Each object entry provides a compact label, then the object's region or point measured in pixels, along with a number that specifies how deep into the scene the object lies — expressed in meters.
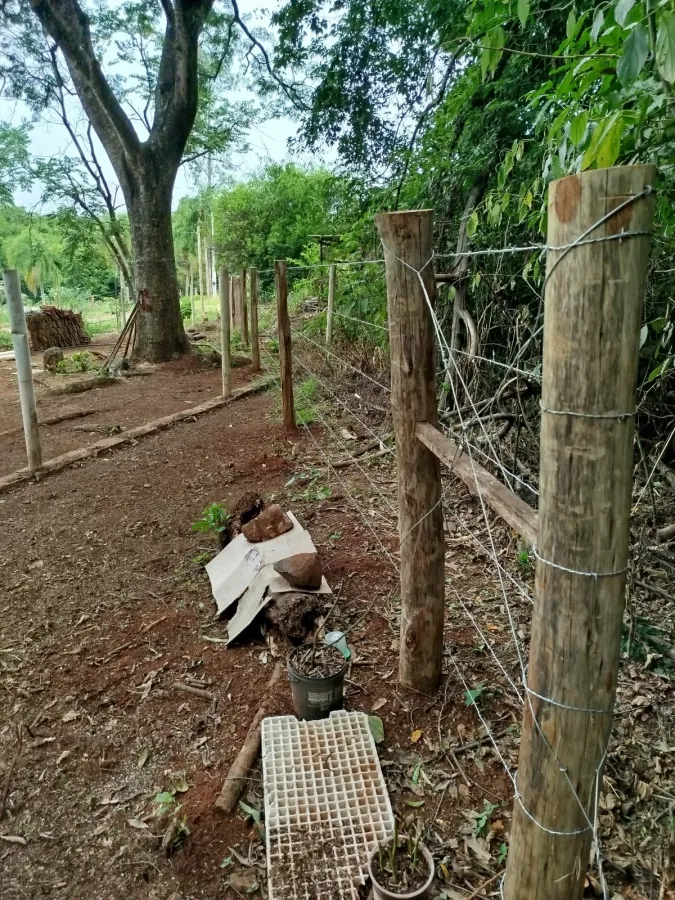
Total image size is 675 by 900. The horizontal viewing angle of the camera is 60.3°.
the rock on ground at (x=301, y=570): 2.80
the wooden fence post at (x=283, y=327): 5.20
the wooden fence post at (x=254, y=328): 8.02
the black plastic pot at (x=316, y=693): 2.13
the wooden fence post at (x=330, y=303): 6.93
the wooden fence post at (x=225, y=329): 7.10
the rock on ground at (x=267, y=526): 3.21
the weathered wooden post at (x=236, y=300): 12.29
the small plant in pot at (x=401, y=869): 1.50
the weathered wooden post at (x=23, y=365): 4.45
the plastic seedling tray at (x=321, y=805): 1.65
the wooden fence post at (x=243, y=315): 9.46
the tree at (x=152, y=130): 8.96
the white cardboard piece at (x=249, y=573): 2.79
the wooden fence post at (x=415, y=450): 1.85
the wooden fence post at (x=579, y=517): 0.94
